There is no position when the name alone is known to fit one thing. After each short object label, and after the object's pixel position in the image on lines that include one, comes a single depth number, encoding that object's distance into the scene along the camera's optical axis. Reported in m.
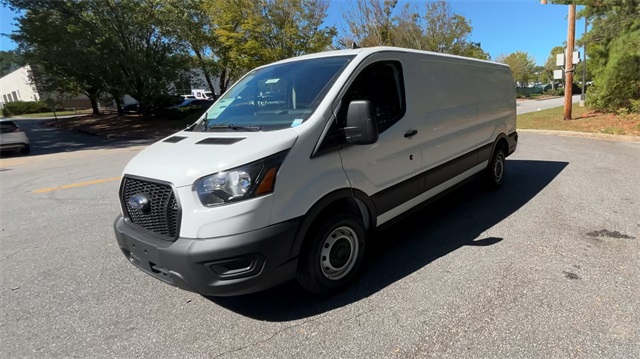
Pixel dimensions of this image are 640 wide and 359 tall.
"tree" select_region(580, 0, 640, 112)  11.70
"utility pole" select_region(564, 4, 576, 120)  12.66
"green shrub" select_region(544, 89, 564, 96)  57.58
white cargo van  2.46
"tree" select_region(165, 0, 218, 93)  22.61
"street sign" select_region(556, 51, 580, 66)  13.82
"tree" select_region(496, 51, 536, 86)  64.99
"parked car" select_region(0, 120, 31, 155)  14.50
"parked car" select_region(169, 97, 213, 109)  31.14
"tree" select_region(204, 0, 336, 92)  21.17
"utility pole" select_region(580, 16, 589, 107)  20.95
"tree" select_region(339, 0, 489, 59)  25.20
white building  64.12
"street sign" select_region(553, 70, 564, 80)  14.10
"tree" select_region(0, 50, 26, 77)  24.30
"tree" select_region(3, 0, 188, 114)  21.55
